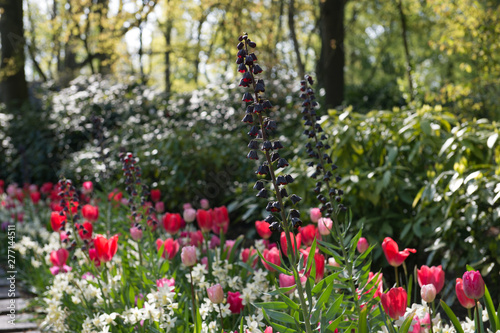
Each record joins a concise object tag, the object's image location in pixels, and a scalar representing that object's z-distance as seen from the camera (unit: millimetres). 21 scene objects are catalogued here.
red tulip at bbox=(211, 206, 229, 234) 3234
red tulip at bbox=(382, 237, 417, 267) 2086
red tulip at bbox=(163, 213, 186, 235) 3238
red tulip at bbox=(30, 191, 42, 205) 5594
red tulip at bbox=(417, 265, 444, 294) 1978
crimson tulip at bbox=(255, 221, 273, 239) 2786
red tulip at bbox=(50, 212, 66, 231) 3097
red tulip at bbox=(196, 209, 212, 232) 3117
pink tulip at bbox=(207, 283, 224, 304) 2043
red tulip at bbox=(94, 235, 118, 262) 2543
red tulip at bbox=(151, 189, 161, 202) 4322
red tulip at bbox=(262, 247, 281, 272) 2291
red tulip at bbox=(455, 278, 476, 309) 1831
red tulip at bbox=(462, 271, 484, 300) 1688
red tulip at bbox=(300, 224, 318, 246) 2576
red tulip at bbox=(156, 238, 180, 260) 2779
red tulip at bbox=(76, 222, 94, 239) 3025
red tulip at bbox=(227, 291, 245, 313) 2314
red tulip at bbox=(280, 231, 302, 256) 2211
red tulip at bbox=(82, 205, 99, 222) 3418
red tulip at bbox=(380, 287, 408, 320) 1722
